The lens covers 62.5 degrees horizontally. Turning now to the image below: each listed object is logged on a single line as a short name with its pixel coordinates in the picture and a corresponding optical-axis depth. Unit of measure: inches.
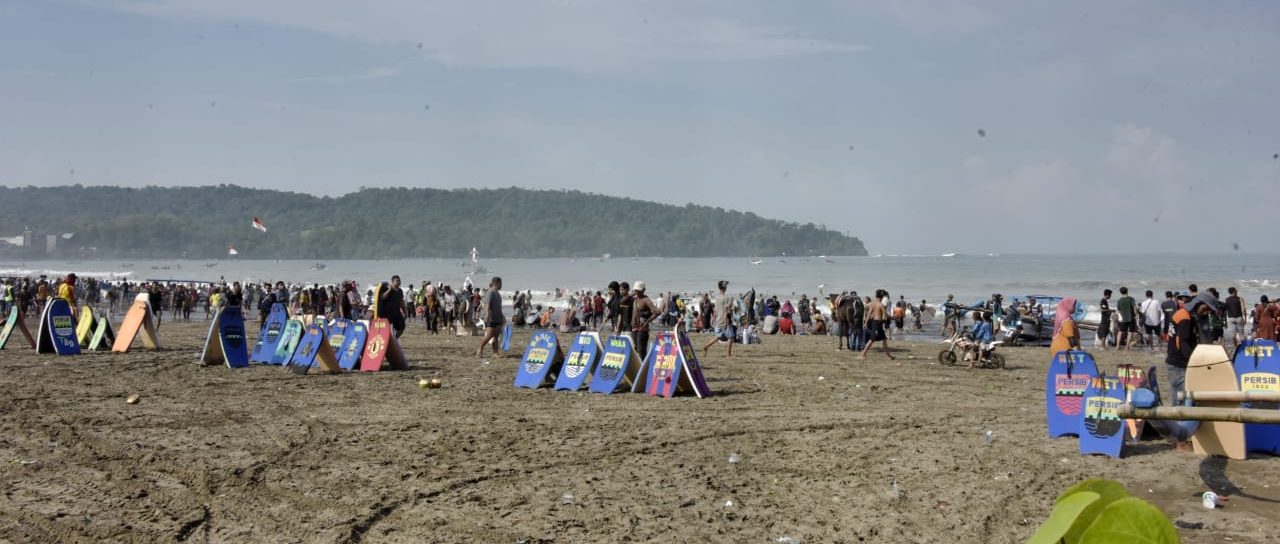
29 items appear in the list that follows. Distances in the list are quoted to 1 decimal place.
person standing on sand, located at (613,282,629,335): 687.7
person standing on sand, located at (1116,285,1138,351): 956.0
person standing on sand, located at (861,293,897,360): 845.8
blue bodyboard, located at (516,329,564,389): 594.9
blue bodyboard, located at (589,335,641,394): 564.7
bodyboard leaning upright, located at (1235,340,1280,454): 391.9
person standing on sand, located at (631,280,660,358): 666.2
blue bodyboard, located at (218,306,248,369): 686.5
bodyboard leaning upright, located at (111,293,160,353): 784.3
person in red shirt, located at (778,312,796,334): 1232.8
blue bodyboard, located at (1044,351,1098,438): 407.8
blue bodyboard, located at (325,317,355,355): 693.9
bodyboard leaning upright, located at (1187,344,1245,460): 379.9
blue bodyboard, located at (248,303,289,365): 708.0
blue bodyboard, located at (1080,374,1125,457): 385.1
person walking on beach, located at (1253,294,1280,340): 895.1
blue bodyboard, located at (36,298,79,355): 756.6
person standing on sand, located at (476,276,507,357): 737.0
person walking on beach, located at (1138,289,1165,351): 955.3
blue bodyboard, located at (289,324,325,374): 639.8
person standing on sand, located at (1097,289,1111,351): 987.3
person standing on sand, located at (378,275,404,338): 716.7
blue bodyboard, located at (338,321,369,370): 675.4
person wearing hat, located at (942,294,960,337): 1173.7
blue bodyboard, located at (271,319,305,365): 697.0
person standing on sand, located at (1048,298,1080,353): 595.2
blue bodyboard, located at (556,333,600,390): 575.8
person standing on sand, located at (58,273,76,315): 852.0
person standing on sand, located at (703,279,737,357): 847.7
